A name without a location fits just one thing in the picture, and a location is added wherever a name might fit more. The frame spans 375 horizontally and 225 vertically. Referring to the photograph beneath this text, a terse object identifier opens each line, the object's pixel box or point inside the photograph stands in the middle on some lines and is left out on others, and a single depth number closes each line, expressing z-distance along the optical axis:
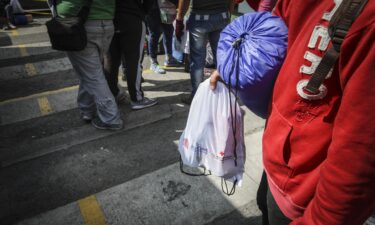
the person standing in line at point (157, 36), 4.98
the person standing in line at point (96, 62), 3.09
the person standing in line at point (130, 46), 3.49
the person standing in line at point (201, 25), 3.67
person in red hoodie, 0.81
